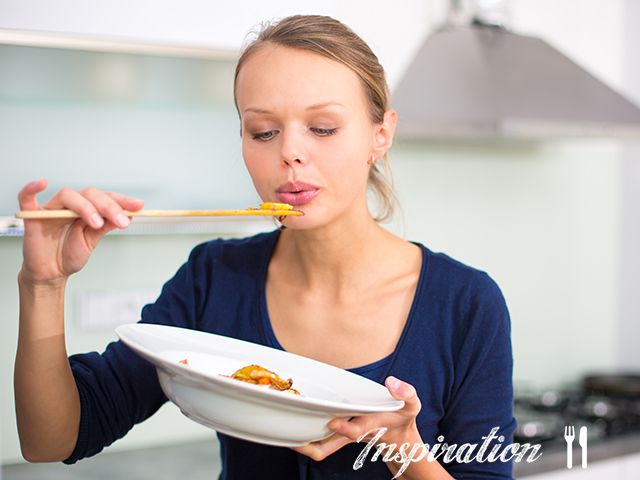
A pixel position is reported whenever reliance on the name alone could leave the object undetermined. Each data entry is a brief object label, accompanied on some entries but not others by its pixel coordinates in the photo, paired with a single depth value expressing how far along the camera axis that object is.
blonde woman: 0.85
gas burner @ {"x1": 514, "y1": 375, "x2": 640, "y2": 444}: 1.86
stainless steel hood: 1.66
